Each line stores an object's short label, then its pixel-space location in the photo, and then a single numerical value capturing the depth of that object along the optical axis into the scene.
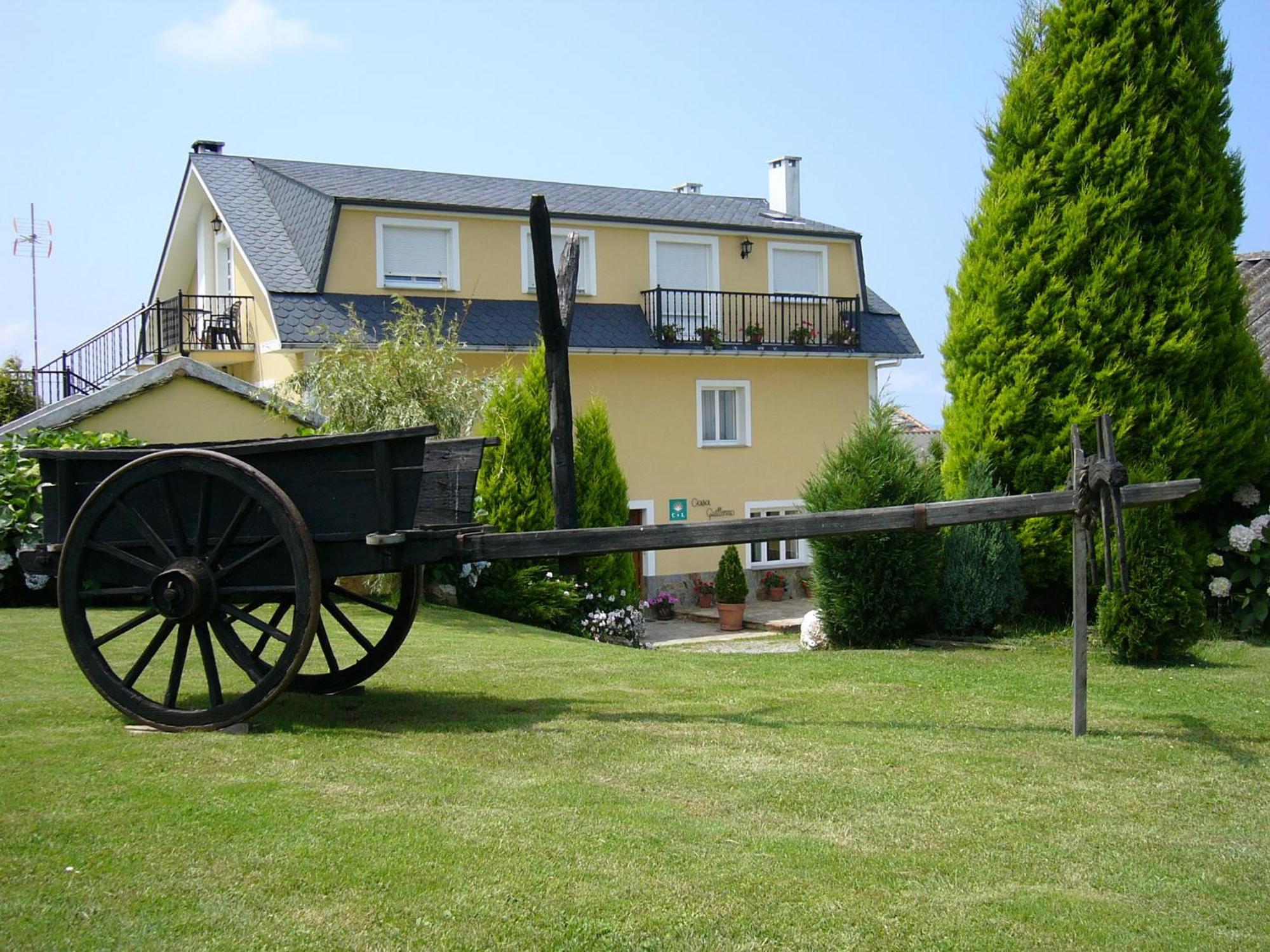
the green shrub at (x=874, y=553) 11.38
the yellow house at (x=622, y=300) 24.00
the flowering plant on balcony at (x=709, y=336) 26.59
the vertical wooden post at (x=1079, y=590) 6.21
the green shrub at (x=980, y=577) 11.40
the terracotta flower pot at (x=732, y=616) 23.52
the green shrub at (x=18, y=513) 13.00
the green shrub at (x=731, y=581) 24.47
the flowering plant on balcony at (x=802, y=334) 27.95
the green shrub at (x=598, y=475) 17.88
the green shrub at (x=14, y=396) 27.42
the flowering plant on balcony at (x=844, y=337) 28.52
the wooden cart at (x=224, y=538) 6.13
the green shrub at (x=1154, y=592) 9.31
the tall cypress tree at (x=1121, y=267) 11.42
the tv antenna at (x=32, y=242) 31.05
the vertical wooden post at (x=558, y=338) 11.91
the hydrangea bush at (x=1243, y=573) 11.07
